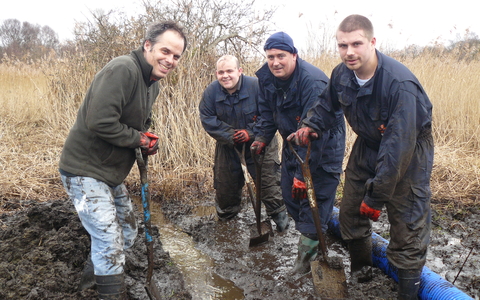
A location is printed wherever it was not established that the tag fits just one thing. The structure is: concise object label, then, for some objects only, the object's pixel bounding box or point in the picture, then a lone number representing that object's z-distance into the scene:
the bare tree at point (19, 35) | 21.58
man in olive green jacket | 2.66
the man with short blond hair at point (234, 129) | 4.84
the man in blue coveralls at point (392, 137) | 2.74
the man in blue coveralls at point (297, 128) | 3.75
